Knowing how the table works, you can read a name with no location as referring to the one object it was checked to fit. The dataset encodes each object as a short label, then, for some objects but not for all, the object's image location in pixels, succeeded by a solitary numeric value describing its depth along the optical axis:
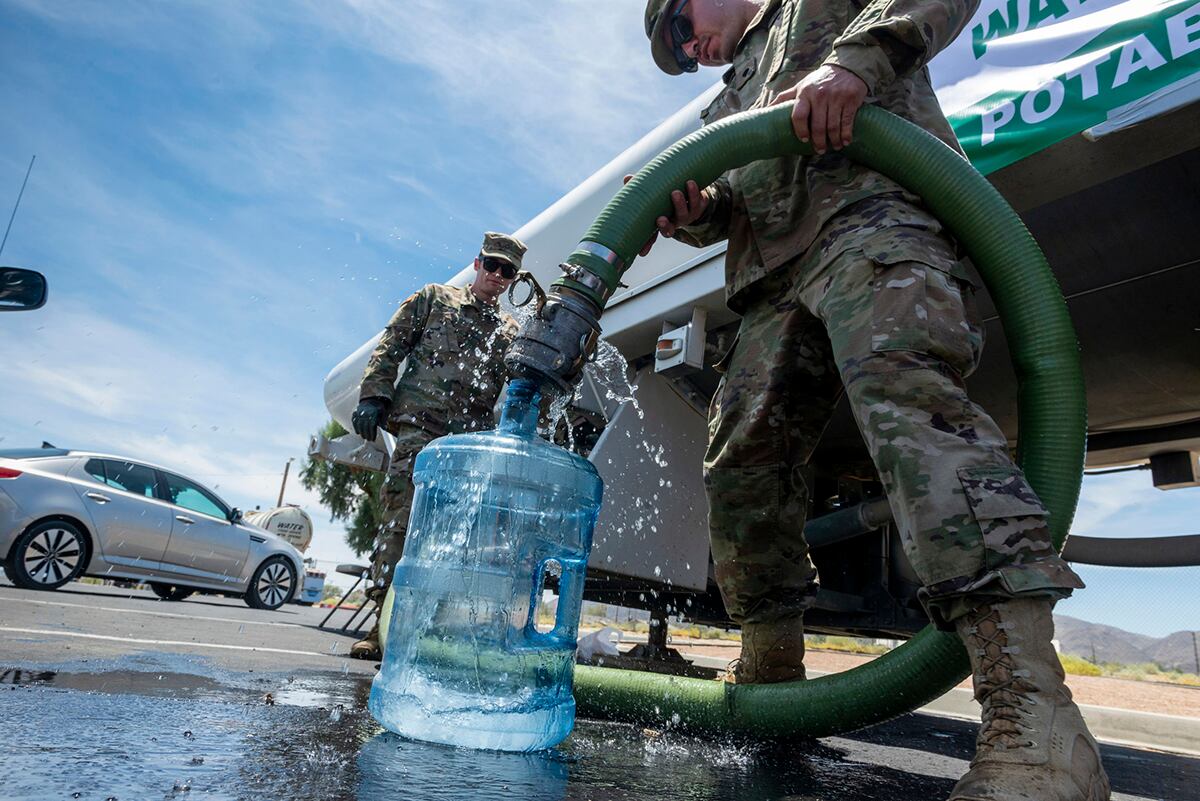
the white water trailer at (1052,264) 1.94
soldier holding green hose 1.17
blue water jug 1.61
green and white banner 1.83
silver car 6.98
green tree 27.52
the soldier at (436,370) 3.91
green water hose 1.54
